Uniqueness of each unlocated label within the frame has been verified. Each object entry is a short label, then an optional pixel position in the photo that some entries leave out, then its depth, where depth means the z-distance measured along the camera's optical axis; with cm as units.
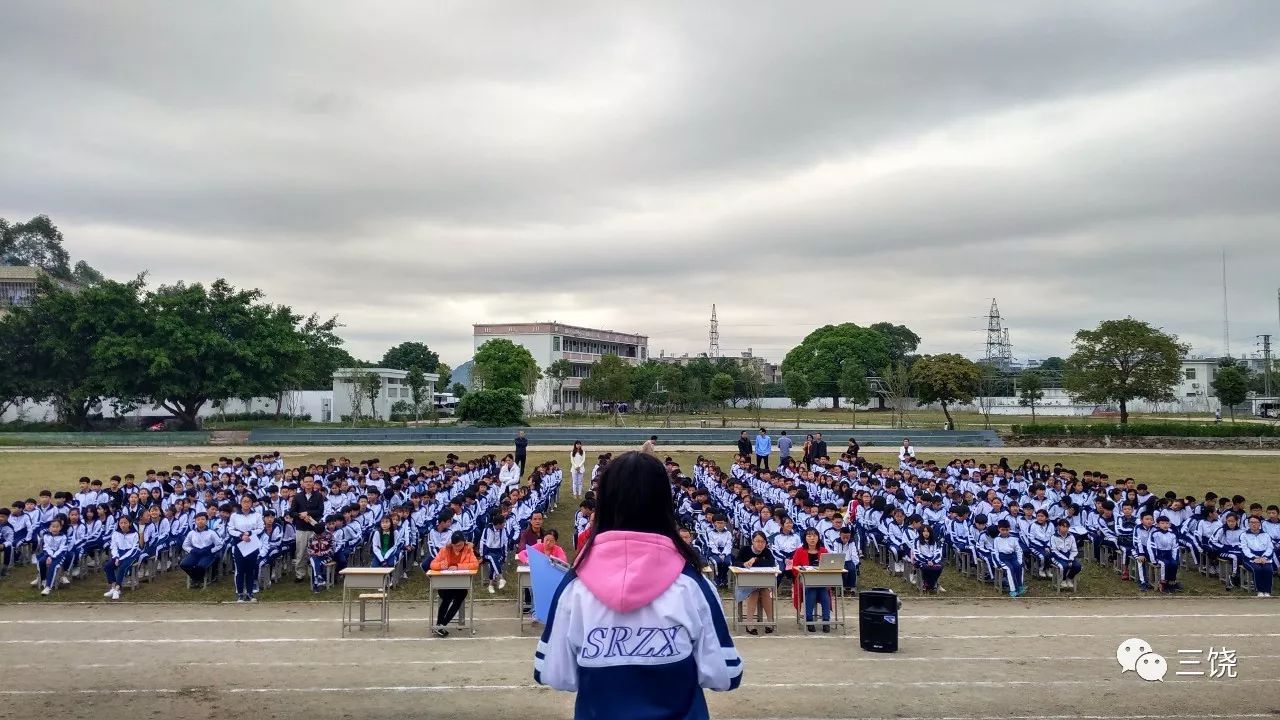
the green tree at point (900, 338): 10125
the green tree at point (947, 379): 5050
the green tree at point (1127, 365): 4741
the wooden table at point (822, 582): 1095
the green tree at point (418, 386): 6219
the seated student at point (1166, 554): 1380
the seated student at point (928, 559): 1361
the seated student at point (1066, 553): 1376
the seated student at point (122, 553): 1348
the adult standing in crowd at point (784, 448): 2550
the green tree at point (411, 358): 10469
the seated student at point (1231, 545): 1391
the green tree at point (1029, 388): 6725
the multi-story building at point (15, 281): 6762
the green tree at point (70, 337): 4759
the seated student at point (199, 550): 1388
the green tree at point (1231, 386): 5816
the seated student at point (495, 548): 1381
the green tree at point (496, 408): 5012
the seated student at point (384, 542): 1339
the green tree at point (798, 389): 6575
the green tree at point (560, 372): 8038
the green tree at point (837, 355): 9000
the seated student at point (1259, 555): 1340
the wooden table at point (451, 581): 1055
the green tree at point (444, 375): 9421
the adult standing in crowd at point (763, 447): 2520
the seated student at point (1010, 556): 1352
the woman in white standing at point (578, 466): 2414
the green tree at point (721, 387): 6487
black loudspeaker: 994
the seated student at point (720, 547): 1357
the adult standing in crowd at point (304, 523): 1489
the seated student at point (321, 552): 1370
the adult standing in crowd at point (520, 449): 2553
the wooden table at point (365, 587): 1071
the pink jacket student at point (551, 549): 1084
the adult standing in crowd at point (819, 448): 2581
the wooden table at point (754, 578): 1060
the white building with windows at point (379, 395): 6169
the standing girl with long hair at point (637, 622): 292
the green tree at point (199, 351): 4669
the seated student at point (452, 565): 1088
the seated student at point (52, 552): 1366
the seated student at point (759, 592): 1117
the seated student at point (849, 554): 1321
